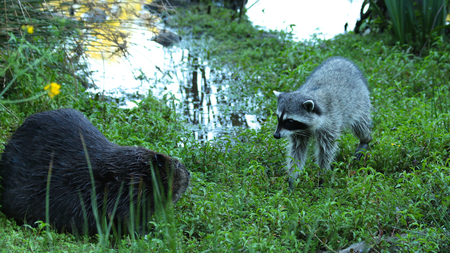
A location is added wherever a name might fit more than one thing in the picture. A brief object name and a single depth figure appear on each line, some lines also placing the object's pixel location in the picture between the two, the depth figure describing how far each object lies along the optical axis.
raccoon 8.61
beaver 6.30
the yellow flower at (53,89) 4.67
